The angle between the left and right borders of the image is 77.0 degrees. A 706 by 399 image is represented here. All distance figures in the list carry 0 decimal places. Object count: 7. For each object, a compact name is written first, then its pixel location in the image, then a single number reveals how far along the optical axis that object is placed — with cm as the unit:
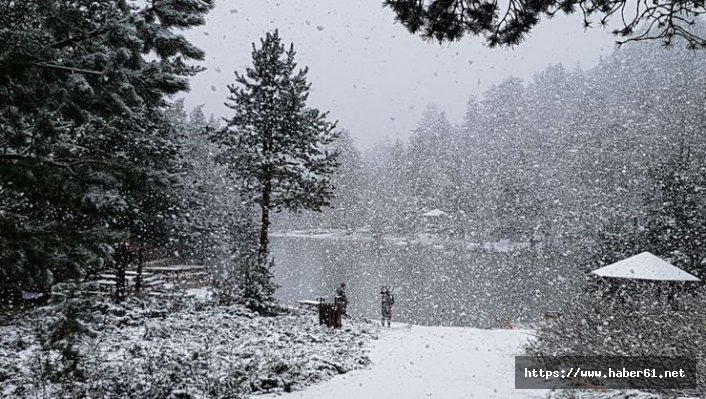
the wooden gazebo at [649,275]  1503
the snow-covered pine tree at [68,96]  495
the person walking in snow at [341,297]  1705
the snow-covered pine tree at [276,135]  1788
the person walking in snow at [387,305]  1781
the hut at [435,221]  6066
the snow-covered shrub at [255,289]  1639
